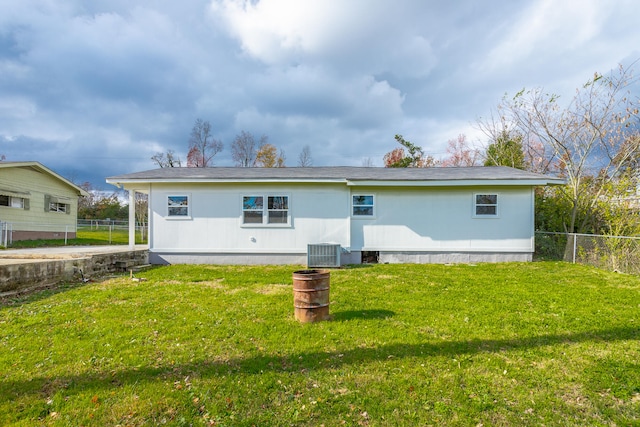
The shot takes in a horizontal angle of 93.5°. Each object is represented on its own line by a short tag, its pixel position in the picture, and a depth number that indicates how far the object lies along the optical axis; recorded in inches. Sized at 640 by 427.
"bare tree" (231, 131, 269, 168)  1370.6
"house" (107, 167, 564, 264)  396.2
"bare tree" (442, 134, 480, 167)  986.6
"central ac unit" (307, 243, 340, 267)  372.8
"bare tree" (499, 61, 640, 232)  434.6
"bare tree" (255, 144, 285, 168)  1244.5
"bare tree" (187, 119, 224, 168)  1294.3
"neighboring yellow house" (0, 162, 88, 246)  583.8
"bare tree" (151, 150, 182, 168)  1310.3
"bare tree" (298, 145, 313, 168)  1360.6
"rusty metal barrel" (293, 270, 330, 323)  170.7
